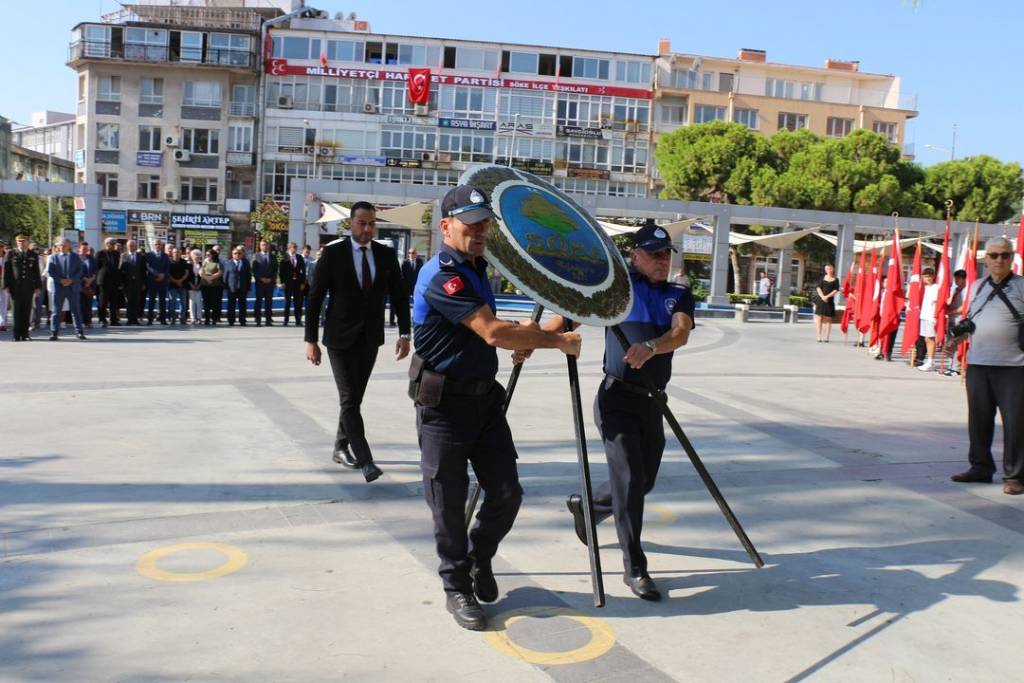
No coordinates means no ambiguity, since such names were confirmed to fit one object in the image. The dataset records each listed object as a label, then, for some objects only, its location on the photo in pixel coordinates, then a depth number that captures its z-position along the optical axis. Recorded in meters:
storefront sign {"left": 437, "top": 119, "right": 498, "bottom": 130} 52.62
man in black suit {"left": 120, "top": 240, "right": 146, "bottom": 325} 16.86
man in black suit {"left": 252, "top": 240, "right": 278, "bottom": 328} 17.88
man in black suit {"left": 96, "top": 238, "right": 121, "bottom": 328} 16.50
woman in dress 19.02
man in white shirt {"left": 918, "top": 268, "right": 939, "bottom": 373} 14.43
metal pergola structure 25.03
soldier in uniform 13.59
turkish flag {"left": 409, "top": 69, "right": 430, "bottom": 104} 51.88
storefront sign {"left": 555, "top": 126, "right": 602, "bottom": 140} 53.94
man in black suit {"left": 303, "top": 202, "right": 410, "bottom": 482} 5.96
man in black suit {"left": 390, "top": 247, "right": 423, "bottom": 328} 18.12
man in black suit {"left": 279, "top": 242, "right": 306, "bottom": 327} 18.28
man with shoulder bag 6.12
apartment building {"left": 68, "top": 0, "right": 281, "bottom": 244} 51.88
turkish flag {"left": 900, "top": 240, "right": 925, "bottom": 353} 15.57
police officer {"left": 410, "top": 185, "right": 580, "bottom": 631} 3.62
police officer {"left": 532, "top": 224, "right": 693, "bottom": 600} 4.14
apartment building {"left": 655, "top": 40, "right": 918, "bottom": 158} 56.12
